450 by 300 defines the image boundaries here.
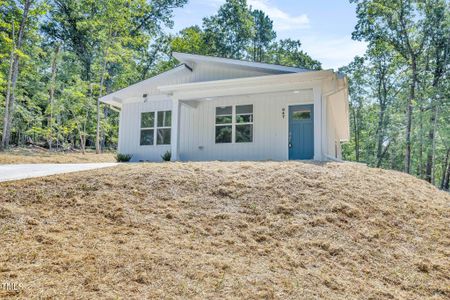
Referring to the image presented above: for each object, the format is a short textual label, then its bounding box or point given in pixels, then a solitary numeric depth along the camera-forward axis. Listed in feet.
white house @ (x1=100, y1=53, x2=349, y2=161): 34.86
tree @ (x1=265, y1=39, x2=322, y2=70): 105.50
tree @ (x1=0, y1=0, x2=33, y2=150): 57.12
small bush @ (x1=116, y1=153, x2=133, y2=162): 42.45
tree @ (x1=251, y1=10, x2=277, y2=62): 107.76
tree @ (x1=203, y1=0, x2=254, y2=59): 101.04
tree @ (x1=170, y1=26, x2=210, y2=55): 100.99
